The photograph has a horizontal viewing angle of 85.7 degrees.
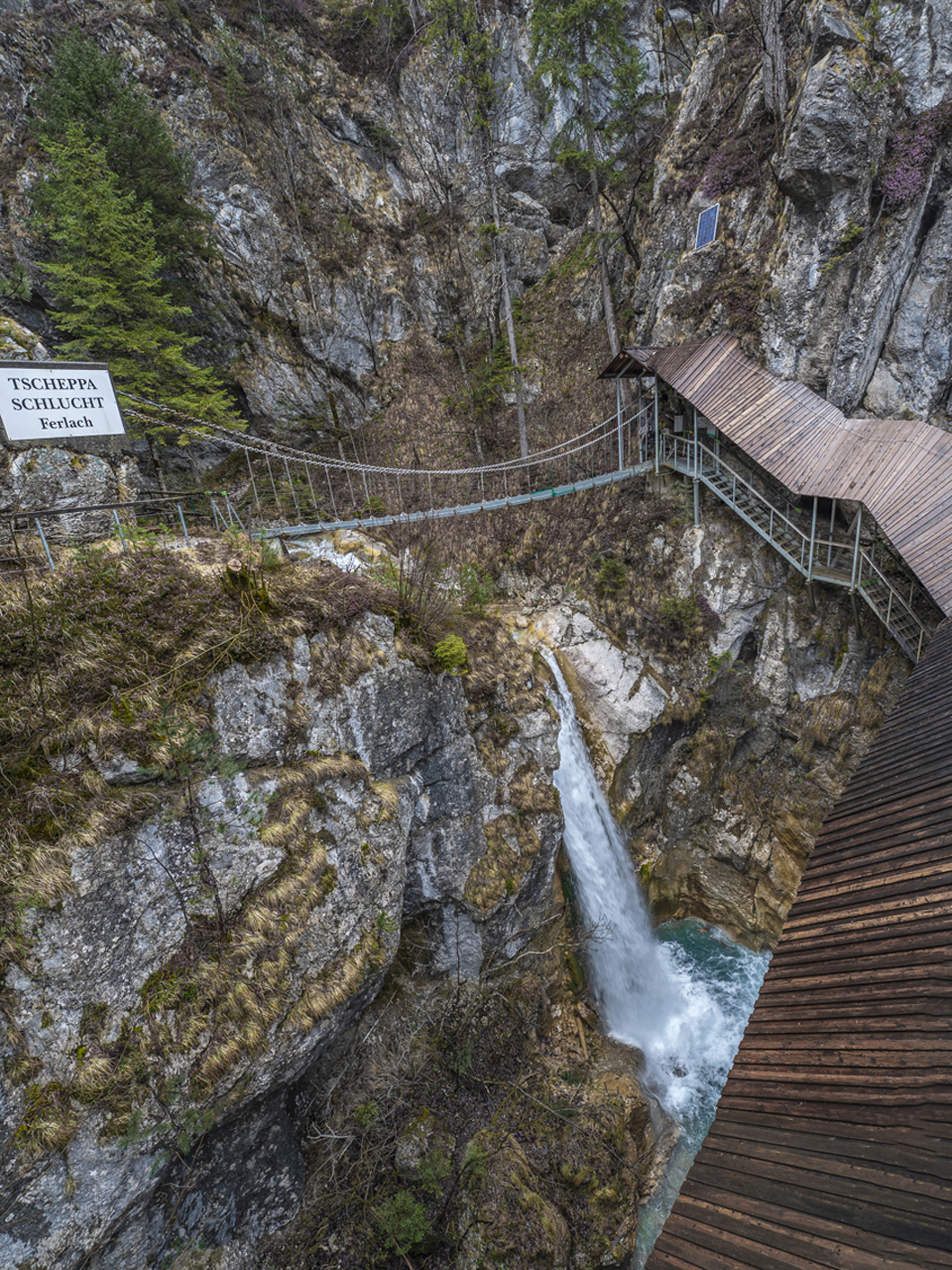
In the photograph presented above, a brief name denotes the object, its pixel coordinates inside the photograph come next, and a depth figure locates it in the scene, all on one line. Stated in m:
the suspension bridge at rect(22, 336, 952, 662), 7.86
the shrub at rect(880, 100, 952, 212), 9.08
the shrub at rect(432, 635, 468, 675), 7.42
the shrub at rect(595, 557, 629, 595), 12.09
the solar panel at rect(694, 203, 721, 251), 11.80
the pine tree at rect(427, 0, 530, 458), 12.27
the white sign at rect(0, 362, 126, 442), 5.29
